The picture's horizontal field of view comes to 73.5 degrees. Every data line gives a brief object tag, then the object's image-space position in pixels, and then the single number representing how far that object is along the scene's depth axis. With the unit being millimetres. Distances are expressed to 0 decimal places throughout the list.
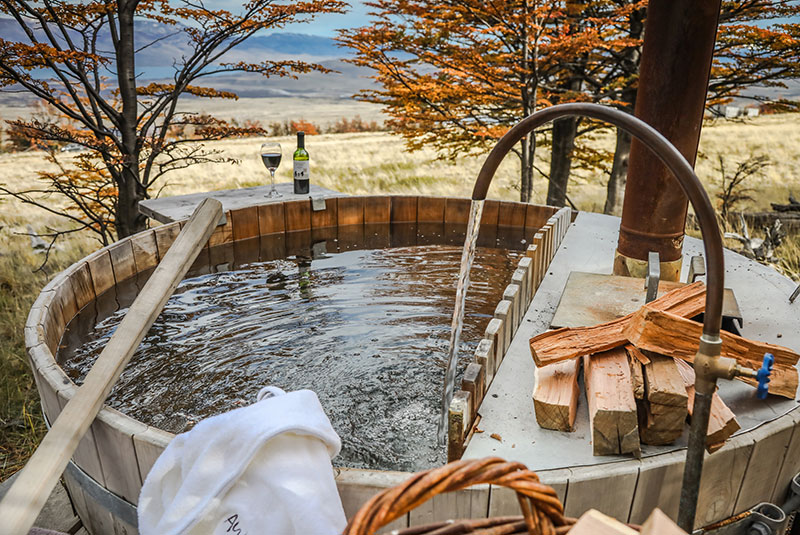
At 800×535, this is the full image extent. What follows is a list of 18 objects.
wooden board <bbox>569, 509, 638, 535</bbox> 918
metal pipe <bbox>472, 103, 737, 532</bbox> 1012
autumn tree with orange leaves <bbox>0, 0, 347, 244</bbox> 3883
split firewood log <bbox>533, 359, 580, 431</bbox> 1456
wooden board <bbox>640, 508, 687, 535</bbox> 914
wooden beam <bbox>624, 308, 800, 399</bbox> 1452
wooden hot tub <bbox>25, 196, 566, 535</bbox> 1362
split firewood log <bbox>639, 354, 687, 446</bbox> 1338
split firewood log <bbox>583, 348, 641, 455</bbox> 1311
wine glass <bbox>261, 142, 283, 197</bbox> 3639
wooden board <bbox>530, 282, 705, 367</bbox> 1564
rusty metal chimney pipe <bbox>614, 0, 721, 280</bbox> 2195
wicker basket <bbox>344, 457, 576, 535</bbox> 825
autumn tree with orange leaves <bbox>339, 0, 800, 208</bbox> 4918
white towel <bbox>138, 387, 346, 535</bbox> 1172
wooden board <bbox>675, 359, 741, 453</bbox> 1290
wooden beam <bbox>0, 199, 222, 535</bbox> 1082
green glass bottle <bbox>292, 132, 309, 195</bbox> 4211
